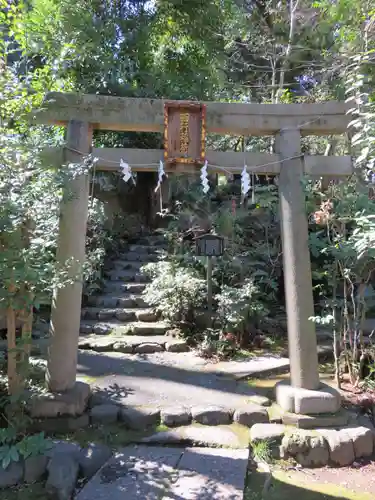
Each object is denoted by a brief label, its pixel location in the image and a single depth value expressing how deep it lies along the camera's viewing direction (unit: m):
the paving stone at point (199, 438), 3.80
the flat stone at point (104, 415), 4.13
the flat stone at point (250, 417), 4.17
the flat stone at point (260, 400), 4.51
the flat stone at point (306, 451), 3.70
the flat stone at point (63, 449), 3.36
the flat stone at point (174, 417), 4.13
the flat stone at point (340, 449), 3.71
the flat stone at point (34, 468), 3.26
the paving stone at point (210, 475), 2.96
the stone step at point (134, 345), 6.61
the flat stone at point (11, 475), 3.21
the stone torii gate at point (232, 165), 4.13
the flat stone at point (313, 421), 4.00
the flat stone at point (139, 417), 4.09
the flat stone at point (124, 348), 6.59
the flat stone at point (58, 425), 3.93
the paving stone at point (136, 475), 2.95
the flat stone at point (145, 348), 6.62
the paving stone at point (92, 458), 3.29
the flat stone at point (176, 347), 6.68
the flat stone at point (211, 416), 4.18
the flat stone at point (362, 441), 3.78
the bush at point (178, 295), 7.10
